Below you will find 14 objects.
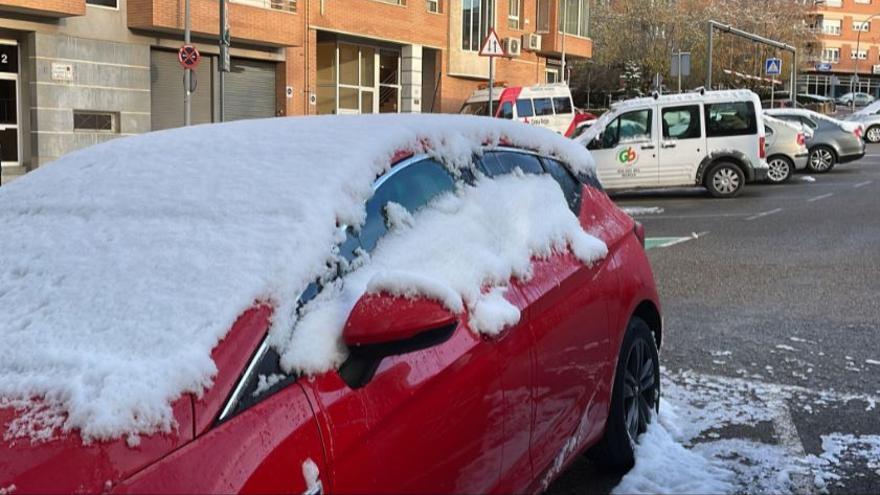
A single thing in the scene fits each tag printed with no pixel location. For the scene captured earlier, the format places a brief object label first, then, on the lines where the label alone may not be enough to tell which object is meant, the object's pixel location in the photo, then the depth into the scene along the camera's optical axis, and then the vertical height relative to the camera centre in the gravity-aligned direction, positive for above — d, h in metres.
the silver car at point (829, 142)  20.58 +0.24
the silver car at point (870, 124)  33.62 +1.12
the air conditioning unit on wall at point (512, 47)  37.38 +4.39
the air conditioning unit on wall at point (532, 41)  38.79 +4.82
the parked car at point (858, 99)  71.00 +4.46
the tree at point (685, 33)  53.91 +7.53
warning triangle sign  19.19 +2.27
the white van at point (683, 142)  16.03 +0.15
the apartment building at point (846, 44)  87.38 +11.16
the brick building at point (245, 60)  20.11 +2.57
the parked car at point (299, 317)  1.84 -0.45
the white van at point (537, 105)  26.81 +1.36
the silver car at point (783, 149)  18.39 +0.06
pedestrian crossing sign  35.31 +3.50
